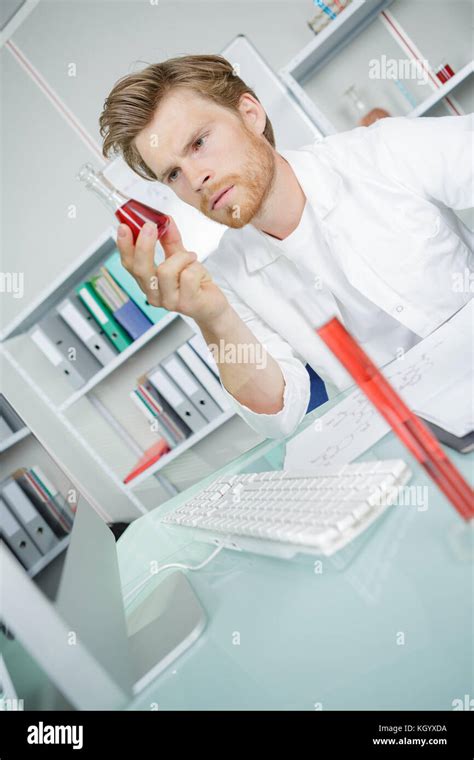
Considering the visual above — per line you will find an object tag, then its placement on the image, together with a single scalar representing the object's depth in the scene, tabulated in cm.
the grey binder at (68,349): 240
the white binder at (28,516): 59
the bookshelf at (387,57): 231
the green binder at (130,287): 232
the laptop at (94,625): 50
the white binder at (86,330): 237
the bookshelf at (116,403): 242
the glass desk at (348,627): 47
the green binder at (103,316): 236
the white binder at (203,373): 233
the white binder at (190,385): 234
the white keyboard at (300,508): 54
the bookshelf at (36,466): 58
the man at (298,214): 115
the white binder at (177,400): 235
